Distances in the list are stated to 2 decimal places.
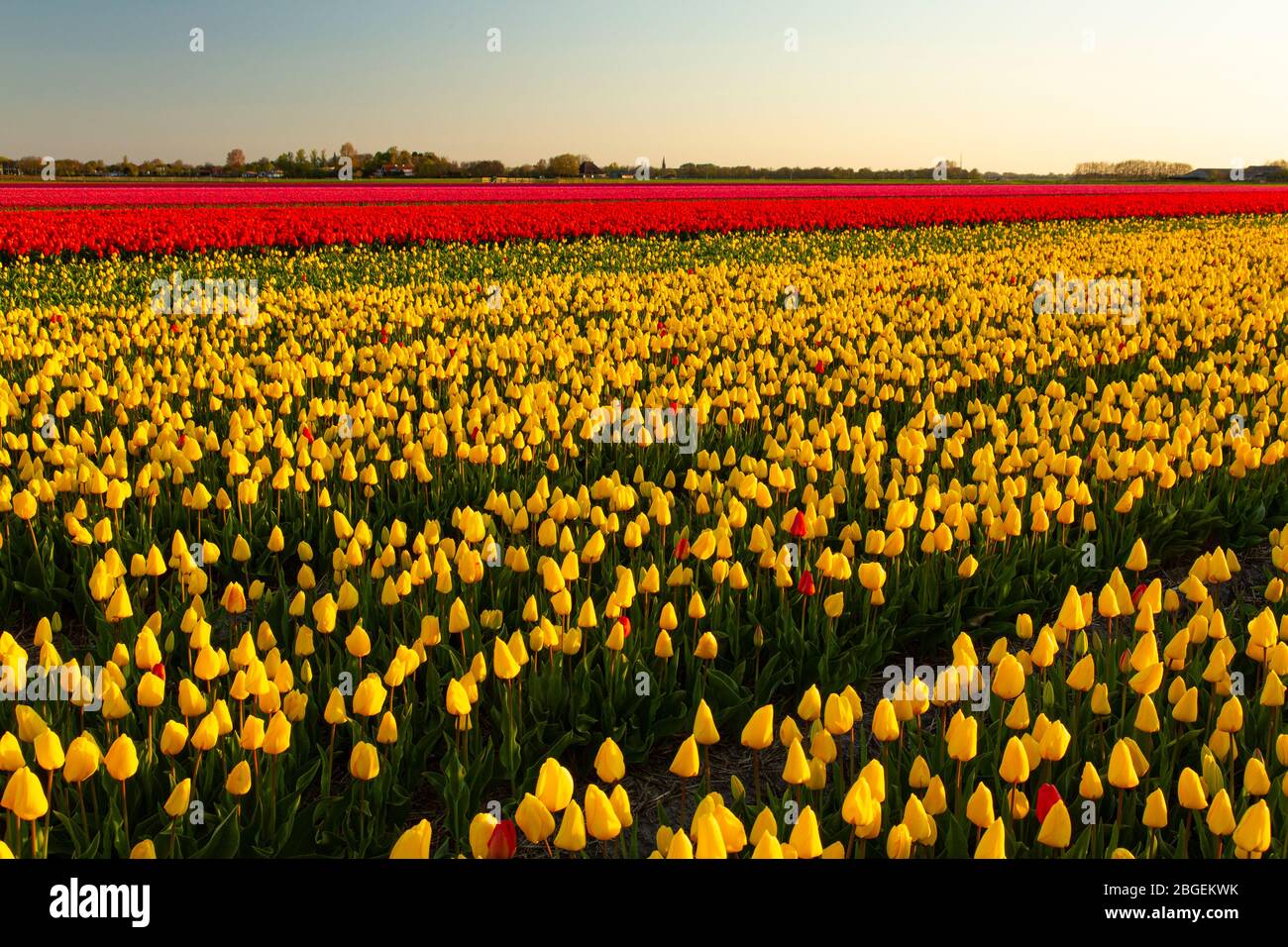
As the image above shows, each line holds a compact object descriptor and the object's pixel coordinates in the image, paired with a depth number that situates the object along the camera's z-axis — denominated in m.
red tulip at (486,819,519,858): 2.08
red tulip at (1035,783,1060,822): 2.33
